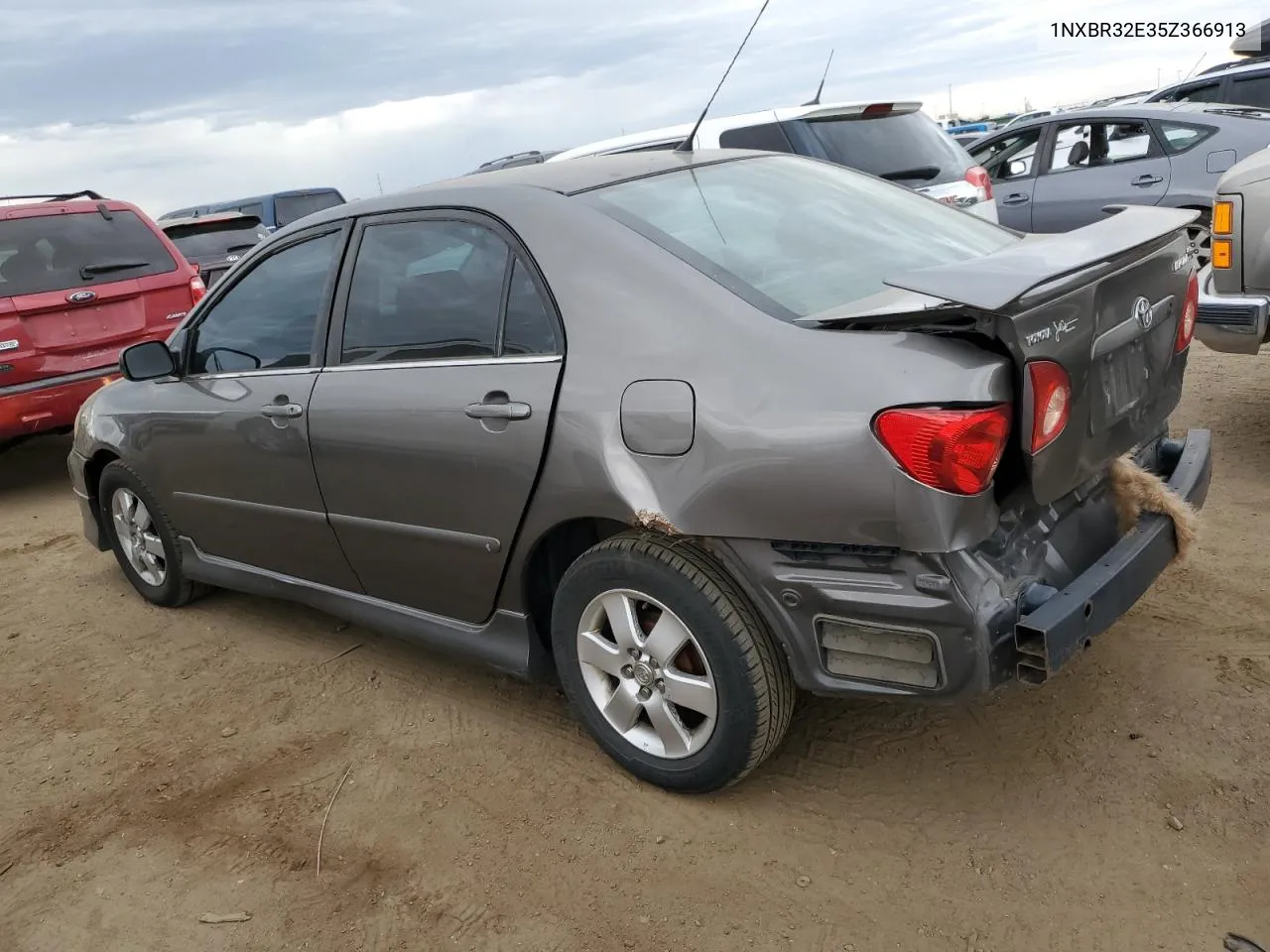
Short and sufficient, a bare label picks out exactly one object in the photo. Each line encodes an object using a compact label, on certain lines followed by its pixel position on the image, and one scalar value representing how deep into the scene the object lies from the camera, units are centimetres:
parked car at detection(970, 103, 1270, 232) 778
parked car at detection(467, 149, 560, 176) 1159
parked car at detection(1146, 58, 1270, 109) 1044
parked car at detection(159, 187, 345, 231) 1521
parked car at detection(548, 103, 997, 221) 681
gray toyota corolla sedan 221
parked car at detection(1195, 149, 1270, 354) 453
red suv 616
